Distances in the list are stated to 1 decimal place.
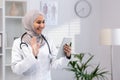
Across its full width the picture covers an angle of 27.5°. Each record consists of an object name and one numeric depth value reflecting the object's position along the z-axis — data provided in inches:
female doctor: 74.9
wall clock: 167.3
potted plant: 139.5
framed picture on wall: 156.9
